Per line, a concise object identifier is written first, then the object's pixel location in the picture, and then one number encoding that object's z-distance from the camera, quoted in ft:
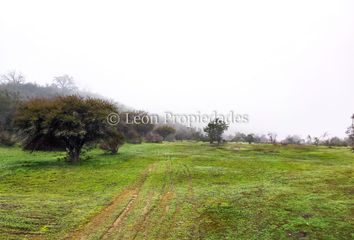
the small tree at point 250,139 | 349.37
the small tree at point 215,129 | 264.11
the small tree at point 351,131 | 191.18
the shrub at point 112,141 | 134.62
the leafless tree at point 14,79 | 574.84
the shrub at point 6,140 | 187.73
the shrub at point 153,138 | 304.91
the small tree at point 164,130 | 344.28
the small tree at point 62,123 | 122.42
